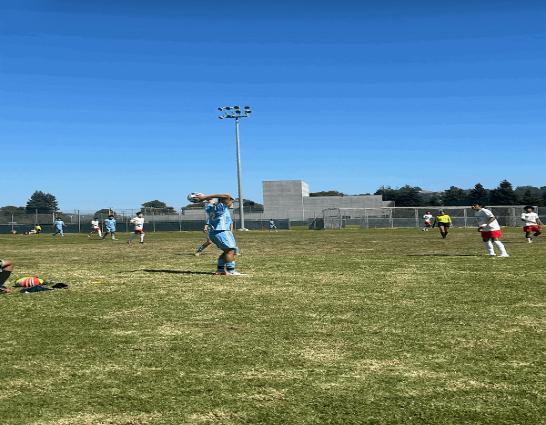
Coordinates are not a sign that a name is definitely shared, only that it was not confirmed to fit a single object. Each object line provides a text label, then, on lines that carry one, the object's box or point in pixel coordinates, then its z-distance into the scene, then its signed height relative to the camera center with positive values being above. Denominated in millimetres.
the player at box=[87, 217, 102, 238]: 38406 +8
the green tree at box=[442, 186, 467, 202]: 128750 +4306
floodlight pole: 51875 +5075
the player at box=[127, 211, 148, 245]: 28031 +13
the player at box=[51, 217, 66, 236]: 42866 +325
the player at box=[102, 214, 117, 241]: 33656 +34
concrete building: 91250 +3477
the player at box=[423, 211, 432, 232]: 41656 -800
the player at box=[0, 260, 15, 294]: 8555 -721
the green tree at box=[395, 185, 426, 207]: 123250 +3442
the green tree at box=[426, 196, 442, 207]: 116675 +2286
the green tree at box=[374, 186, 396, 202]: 127562 +5626
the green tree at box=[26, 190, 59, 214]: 155000 +9685
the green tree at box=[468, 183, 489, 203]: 115038 +3956
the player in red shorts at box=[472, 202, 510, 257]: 14477 -564
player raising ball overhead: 10867 -184
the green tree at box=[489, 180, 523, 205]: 104250 +2761
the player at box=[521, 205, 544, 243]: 21673 -689
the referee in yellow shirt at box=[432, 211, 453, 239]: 28469 -700
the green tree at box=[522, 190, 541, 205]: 96562 +1621
